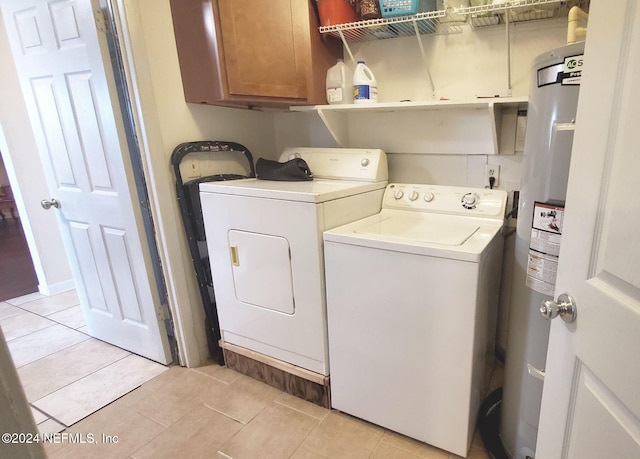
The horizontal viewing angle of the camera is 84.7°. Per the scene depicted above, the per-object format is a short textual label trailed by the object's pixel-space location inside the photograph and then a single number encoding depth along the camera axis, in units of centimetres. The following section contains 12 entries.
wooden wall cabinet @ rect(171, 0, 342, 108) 160
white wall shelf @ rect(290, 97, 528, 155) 165
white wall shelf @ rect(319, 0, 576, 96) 141
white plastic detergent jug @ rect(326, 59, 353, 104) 191
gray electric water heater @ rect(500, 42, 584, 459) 98
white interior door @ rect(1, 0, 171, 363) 174
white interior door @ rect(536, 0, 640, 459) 59
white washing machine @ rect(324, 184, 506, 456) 126
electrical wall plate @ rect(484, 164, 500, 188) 177
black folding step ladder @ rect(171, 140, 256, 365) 185
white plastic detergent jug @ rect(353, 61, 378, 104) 180
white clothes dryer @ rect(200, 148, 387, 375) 154
